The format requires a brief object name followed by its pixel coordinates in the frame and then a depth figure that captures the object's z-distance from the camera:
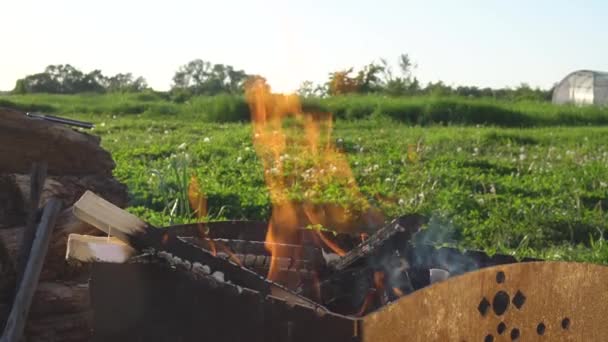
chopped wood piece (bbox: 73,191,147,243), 2.08
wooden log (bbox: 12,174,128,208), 2.99
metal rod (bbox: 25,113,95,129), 3.04
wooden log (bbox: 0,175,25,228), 2.97
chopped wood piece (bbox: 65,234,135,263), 2.13
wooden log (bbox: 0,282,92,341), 2.78
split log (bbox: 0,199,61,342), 2.57
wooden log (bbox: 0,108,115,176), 2.95
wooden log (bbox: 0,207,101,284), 2.77
